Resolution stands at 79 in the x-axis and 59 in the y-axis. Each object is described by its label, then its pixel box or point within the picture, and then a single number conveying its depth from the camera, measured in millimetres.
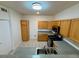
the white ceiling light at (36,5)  1414
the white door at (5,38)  1950
